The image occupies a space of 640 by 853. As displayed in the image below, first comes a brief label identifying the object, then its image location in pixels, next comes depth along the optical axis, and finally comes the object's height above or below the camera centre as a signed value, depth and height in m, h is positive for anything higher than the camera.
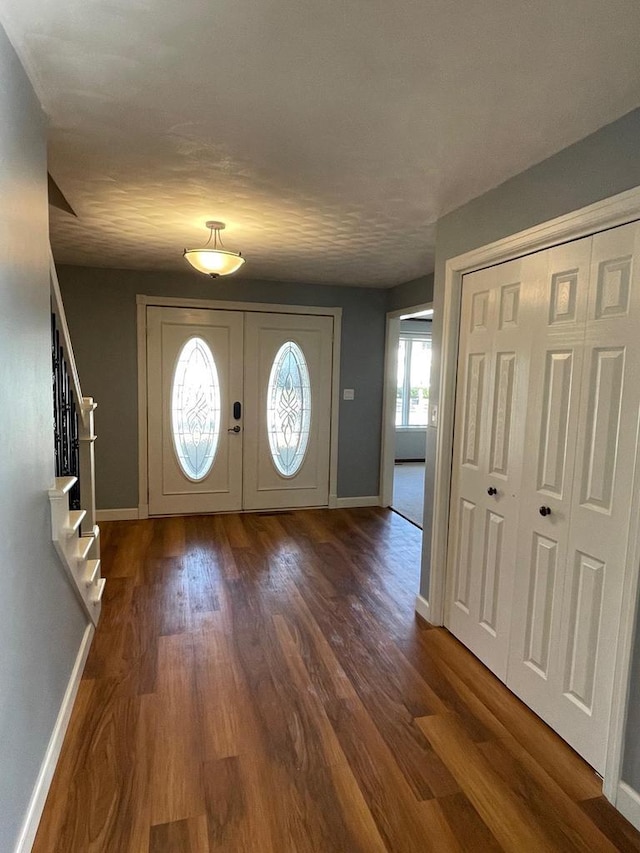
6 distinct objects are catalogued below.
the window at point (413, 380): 8.52 +0.02
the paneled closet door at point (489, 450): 2.35 -0.34
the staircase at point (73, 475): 2.03 -0.50
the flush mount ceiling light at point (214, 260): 3.03 +0.69
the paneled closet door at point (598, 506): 1.77 -0.45
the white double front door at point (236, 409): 4.92 -0.35
